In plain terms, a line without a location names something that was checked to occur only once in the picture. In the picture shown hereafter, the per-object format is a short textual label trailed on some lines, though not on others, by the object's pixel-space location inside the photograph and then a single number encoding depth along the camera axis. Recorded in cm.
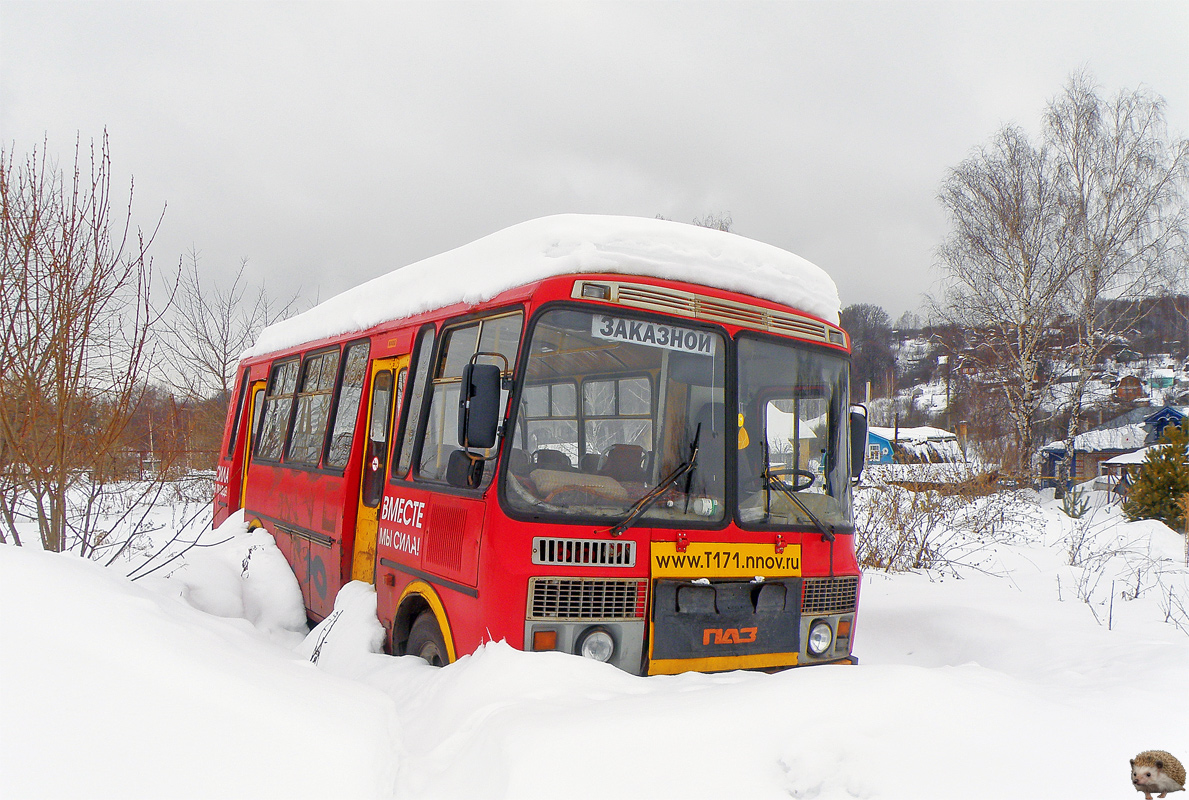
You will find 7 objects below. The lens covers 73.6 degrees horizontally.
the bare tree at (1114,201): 2277
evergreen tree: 1627
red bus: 370
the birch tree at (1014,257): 2350
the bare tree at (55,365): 472
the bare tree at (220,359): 1848
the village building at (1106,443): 3728
